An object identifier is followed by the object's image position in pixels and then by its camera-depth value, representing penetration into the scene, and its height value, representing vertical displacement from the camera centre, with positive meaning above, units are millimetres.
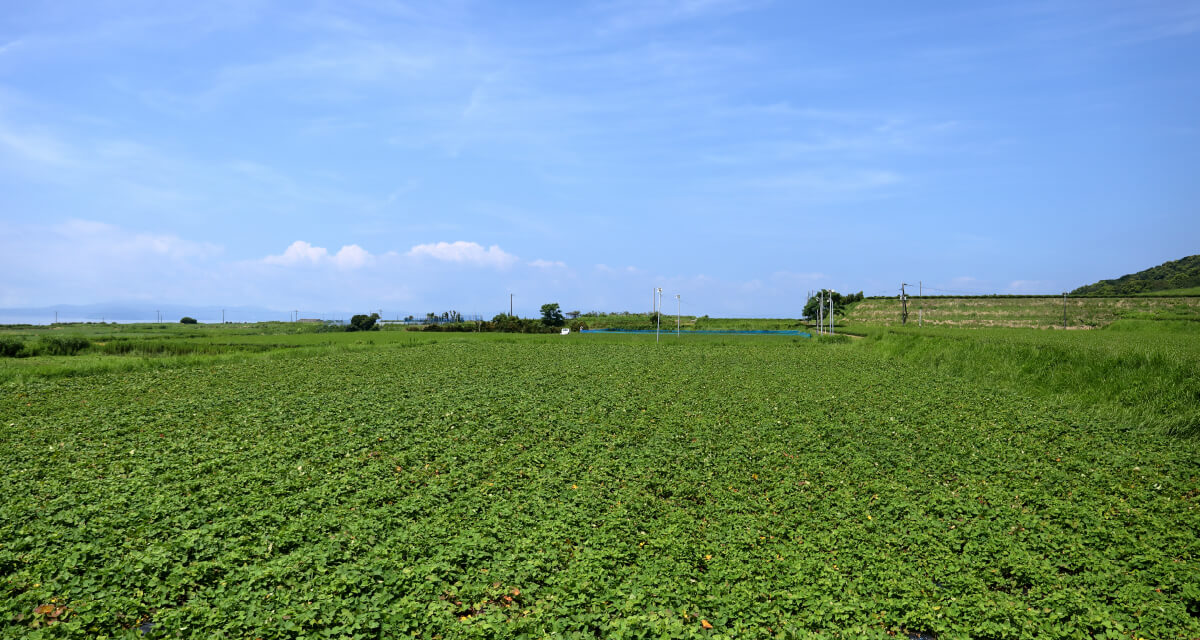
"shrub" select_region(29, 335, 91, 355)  26203 -409
